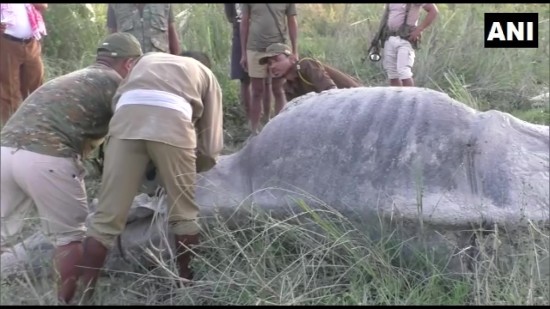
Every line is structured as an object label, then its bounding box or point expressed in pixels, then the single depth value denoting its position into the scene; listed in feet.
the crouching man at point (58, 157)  11.34
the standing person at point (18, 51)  17.51
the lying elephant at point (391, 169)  11.40
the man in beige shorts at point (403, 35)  18.97
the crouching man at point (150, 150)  11.12
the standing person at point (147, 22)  18.01
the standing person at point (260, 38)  18.12
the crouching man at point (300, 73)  16.44
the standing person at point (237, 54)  19.43
